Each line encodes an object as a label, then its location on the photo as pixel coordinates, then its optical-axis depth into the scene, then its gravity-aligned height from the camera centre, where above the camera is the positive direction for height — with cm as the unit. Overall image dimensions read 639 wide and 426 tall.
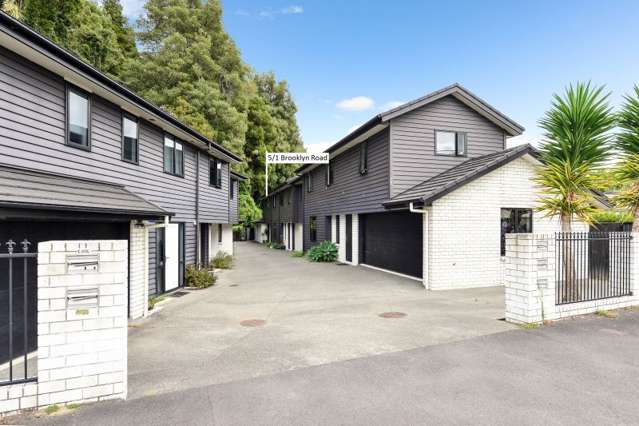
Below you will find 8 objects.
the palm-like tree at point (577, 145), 909 +186
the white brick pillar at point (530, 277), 747 -134
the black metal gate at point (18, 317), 554 -168
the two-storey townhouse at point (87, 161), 581 +129
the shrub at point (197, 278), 1323 -236
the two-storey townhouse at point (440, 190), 1226 +99
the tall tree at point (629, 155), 963 +164
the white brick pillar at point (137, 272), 841 -137
